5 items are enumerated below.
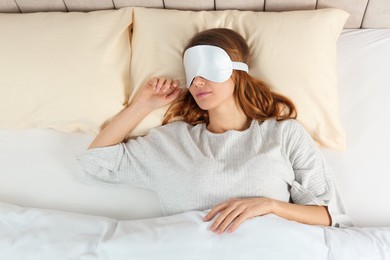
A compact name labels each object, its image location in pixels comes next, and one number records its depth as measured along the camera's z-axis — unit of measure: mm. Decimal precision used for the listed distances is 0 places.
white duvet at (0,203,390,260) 1160
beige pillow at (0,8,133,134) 1503
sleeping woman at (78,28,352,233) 1268
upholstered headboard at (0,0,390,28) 1591
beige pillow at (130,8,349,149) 1432
